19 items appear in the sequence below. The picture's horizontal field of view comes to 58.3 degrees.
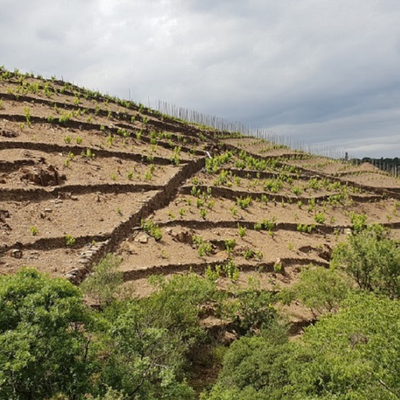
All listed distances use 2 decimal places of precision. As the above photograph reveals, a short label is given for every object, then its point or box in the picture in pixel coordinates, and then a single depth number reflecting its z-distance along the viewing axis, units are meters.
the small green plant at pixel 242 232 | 23.58
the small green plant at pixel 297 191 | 33.72
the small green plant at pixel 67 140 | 26.06
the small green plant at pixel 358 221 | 28.98
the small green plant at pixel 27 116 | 26.55
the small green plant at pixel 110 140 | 28.76
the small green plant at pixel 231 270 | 18.91
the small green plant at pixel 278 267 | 21.02
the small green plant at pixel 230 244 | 21.63
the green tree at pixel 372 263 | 17.02
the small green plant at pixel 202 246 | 20.39
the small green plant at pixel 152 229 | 20.43
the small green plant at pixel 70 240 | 17.50
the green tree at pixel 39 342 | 7.03
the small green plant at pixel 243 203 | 27.75
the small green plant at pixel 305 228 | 27.39
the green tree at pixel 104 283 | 13.98
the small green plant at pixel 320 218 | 29.44
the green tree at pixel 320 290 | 16.28
